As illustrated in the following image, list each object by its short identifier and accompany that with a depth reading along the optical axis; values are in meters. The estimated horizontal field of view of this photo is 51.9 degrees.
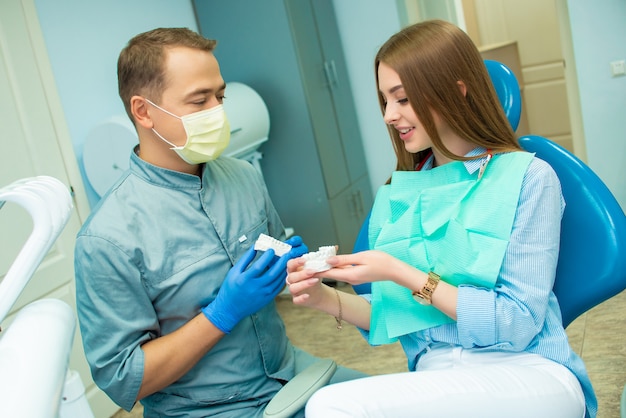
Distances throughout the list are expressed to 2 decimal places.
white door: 2.56
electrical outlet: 3.45
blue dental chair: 1.21
